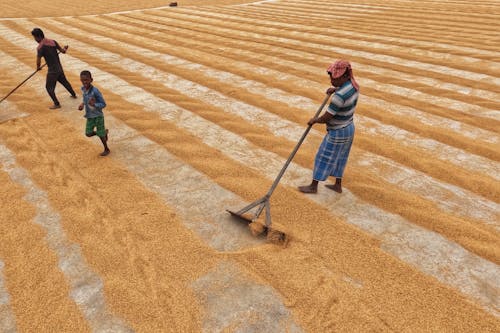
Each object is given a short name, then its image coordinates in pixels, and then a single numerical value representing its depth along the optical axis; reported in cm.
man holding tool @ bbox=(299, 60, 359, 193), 346
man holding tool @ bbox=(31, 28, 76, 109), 620
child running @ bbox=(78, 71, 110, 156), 470
